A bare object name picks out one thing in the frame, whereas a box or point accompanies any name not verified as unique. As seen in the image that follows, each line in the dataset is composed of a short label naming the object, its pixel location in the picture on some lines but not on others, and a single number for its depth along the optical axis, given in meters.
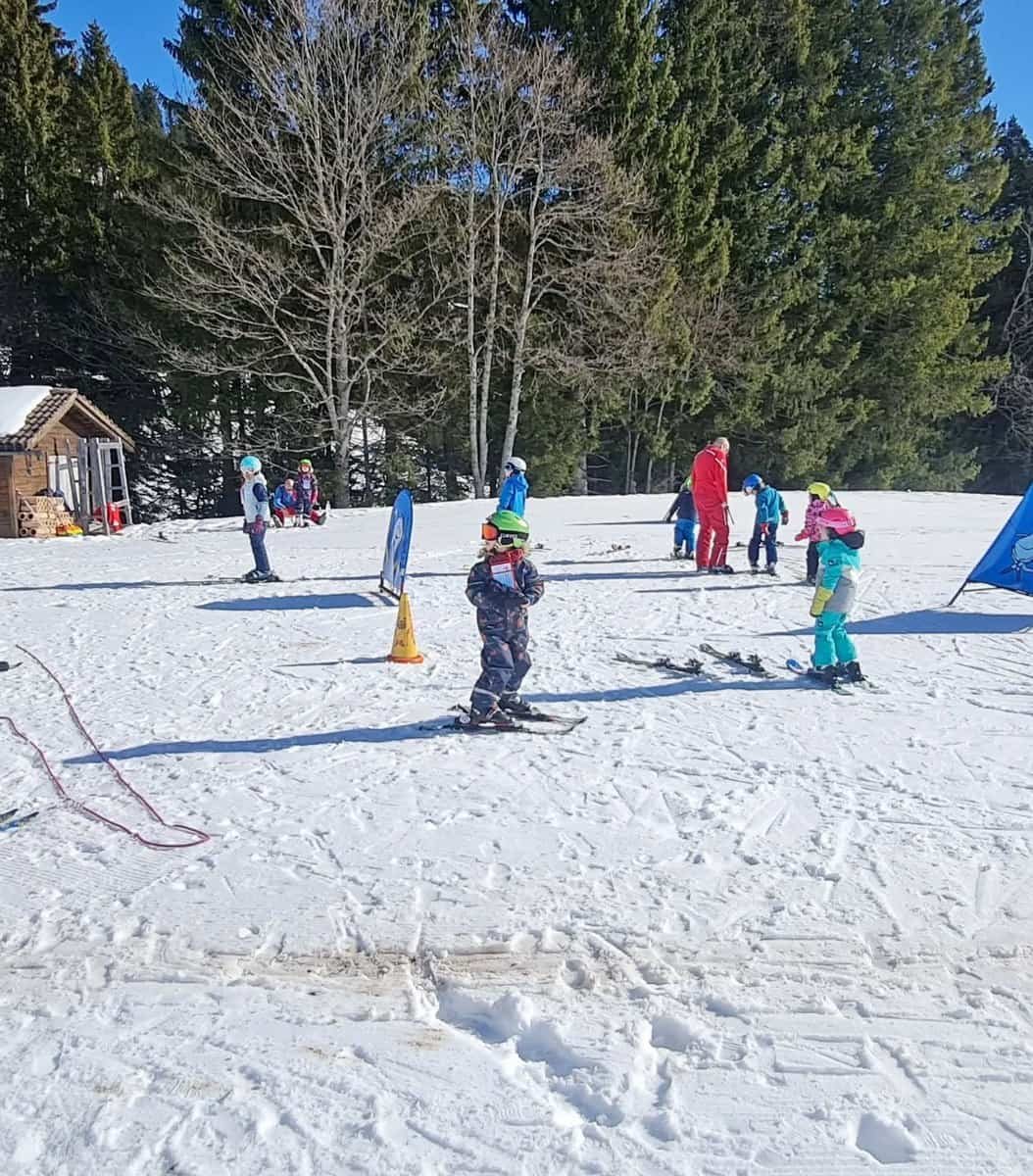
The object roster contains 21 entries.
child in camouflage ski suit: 6.23
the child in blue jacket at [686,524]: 13.95
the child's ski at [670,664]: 8.10
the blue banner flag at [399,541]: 10.92
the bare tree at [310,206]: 25.00
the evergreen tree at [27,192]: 29.47
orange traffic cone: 8.52
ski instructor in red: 12.08
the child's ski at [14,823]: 4.97
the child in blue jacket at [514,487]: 12.17
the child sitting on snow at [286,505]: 20.69
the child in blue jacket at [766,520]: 12.23
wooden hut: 19.67
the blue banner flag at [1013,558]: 9.90
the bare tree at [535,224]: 26.34
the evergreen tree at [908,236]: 33.03
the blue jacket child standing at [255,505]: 12.10
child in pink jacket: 9.86
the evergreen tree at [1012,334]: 38.12
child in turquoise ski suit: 7.18
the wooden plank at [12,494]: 19.61
